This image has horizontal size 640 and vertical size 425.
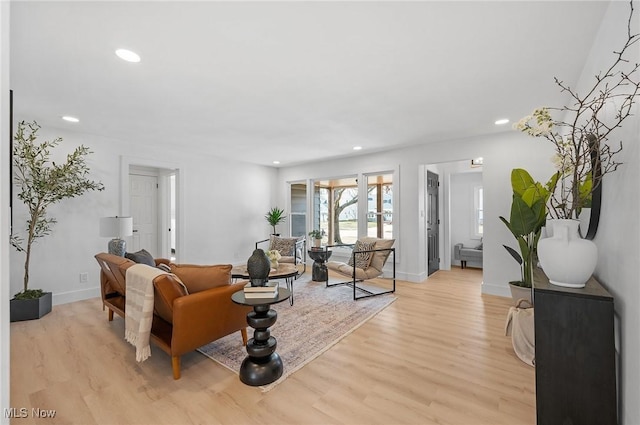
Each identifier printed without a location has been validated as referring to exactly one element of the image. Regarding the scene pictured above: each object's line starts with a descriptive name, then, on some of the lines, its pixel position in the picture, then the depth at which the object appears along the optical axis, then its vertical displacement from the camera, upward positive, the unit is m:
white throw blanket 2.08 -0.71
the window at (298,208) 6.95 +0.16
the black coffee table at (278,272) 3.61 -0.78
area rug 2.46 -1.23
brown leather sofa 2.05 -0.73
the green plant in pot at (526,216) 2.83 -0.02
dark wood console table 1.33 -0.70
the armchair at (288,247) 5.10 -0.63
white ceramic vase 1.42 -0.22
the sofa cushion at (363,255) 4.39 -0.64
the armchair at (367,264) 4.21 -0.79
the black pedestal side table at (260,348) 2.07 -1.01
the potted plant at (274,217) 6.64 -0.06
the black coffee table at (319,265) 4.95 -0.92
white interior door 5.55 +0.07
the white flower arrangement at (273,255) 3.83 -0.56
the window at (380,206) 5.57 +0.17
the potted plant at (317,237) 5.54 -0.45
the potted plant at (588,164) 1.35 +0.28
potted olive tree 3.33 +0.34
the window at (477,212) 6.39 +0.05
